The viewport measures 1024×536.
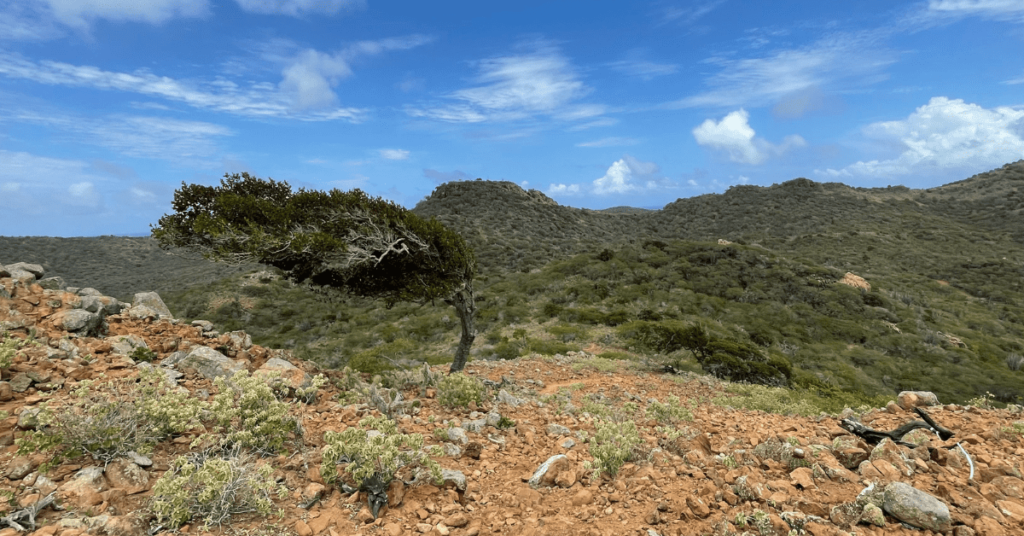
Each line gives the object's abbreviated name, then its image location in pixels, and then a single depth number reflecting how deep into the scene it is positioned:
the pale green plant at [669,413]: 8.25
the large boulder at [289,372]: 8.01
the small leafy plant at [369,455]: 4.65
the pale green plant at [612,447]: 5.47
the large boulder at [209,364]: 8.02
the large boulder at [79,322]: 8.53
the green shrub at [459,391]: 8.51
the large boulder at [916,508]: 3.82
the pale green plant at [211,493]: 3.86
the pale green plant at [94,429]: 4.50
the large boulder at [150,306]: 10.46
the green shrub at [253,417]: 5.20
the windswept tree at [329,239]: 10.01
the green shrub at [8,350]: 6.01
